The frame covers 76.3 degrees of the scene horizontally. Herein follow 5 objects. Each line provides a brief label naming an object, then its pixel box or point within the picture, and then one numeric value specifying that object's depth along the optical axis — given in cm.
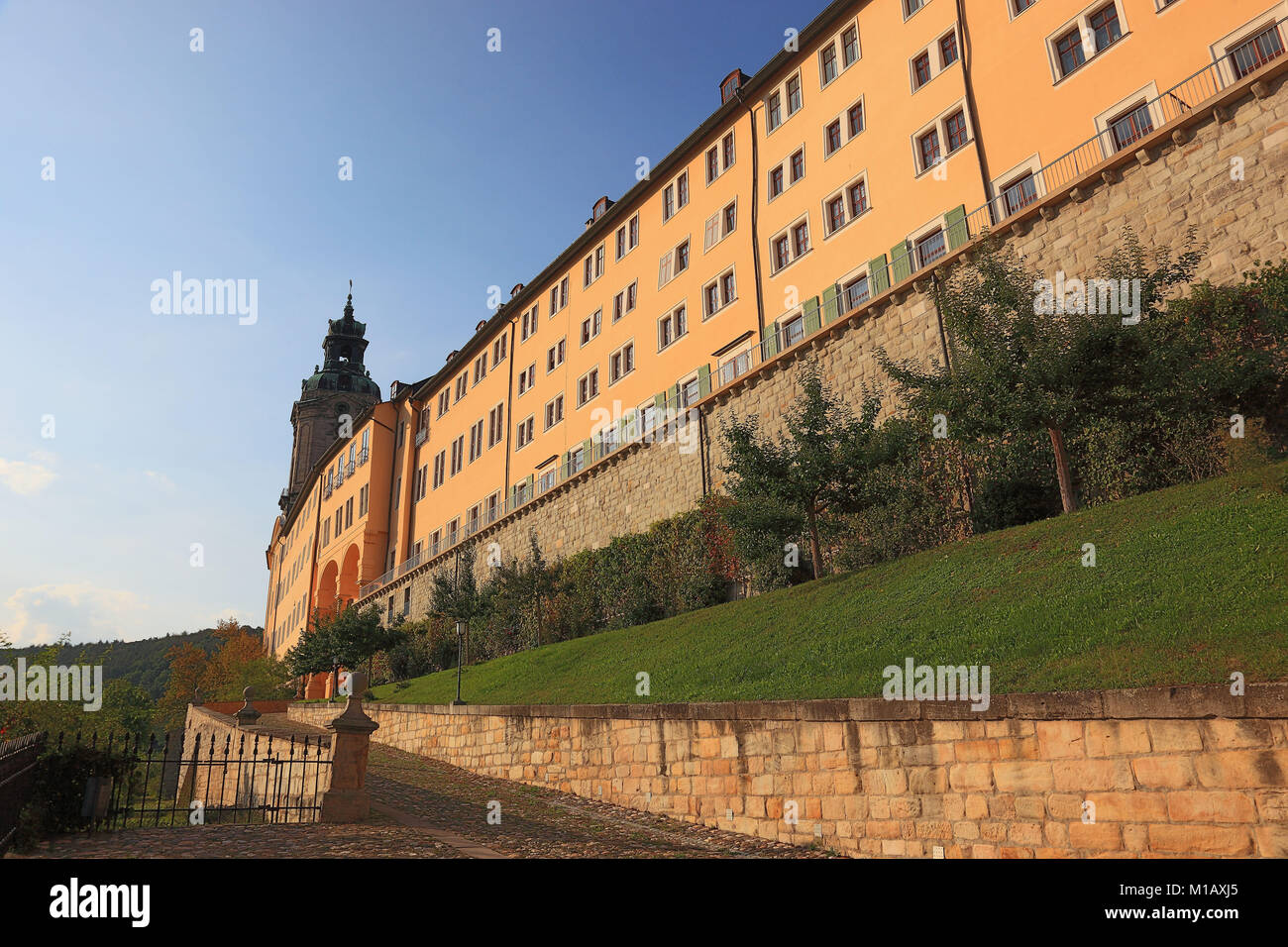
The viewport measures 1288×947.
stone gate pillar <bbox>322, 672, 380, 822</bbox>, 994
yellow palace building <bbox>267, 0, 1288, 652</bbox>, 1847
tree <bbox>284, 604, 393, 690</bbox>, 3303
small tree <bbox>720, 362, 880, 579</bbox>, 1722
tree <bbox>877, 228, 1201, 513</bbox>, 1359
